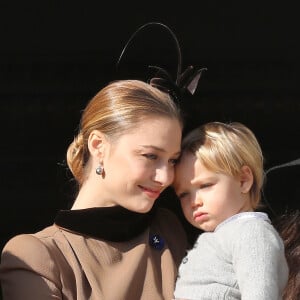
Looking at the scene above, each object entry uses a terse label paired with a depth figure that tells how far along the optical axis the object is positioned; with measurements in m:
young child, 8.62
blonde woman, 8.66
